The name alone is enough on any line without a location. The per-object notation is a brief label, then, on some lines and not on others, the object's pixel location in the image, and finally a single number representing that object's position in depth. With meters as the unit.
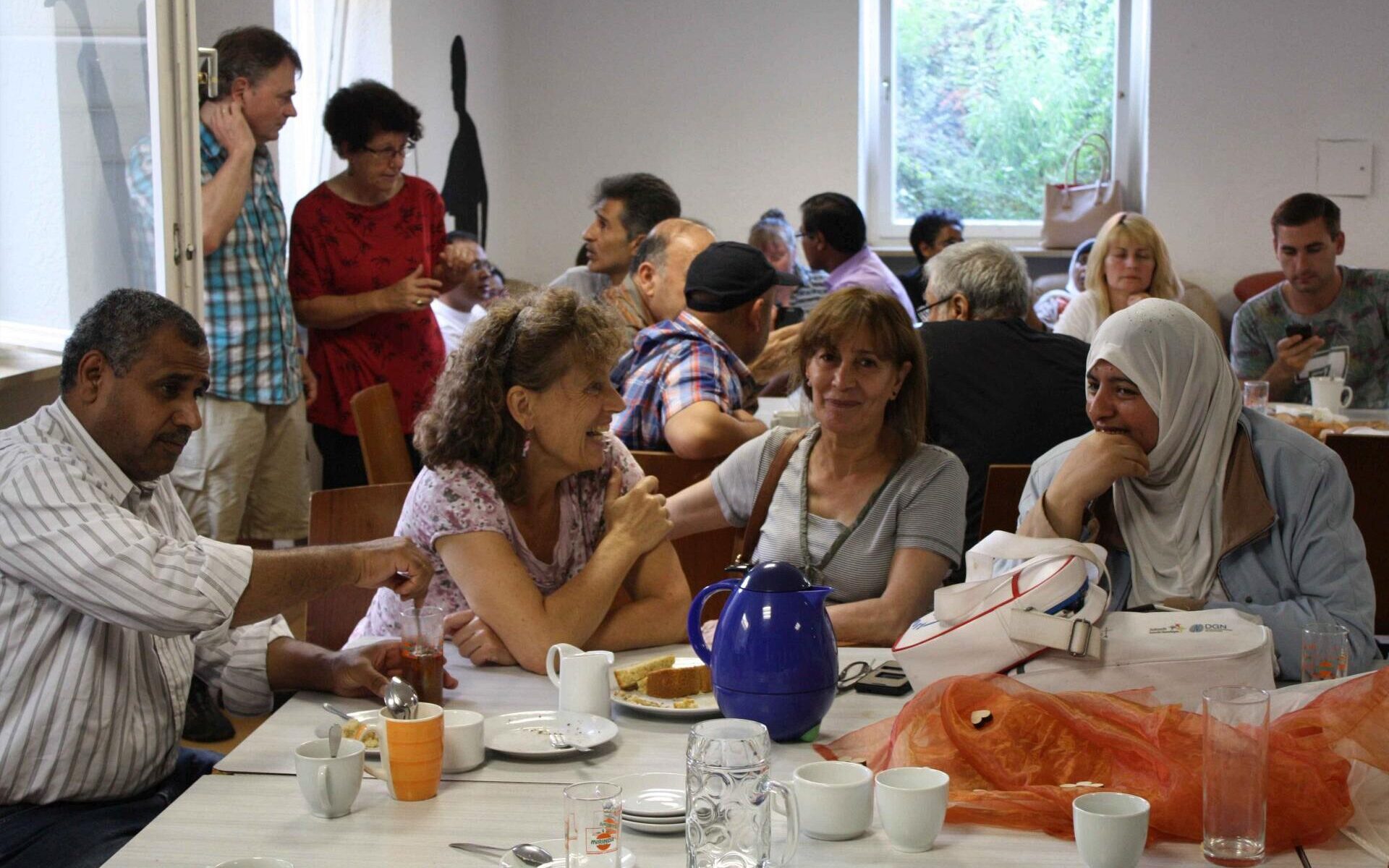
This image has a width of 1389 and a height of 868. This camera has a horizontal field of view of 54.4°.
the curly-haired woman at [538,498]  2.11
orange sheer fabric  1.37
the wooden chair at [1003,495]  2.59
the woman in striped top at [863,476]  2.44
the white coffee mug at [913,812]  1.35
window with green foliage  7.58
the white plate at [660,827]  1.41
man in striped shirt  1.73
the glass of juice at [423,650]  1.80
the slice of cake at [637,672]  1.91
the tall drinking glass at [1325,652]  1.85
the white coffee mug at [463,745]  1.58
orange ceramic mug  1.49
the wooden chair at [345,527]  2.43
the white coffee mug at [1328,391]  4.25
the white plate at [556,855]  1.31
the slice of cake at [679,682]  1.85
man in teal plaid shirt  3.63
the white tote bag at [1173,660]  1.67
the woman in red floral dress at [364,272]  4.05
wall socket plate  7.18
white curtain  4.97
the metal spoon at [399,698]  1.66
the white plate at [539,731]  1.65
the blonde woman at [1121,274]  4.82
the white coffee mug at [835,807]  1.38
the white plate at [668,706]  1.78
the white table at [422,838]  1.35
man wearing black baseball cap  3.16
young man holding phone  4.82
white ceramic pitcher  1.77
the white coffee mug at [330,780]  1.44
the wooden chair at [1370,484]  3.25
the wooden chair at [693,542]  3.05
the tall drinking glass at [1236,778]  1.32
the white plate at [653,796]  1.42
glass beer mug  1.28
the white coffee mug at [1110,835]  1.28
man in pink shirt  5.82
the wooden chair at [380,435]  3.17
